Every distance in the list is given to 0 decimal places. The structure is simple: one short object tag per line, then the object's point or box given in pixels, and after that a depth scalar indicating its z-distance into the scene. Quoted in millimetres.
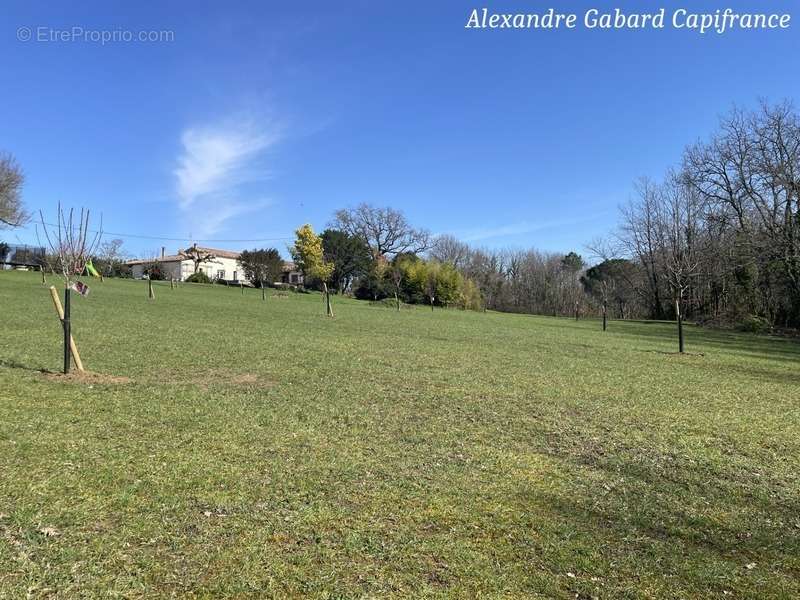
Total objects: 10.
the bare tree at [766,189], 29953
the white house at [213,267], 71375
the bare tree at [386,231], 65500
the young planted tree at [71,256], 7520
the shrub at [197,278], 54469
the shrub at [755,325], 29828
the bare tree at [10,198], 40925
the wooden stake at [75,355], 7008
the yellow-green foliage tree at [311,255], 58781
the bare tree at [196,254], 58438
